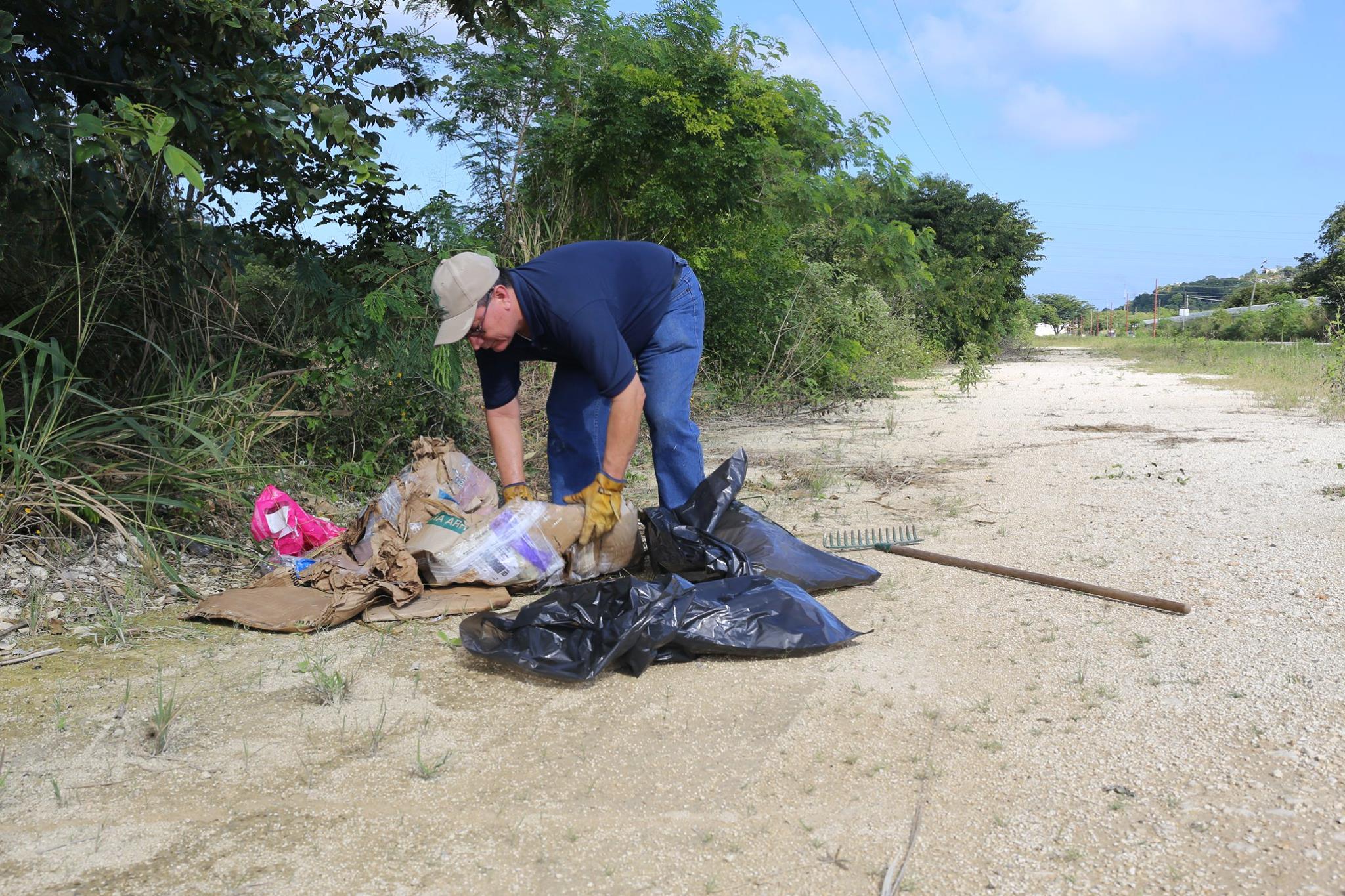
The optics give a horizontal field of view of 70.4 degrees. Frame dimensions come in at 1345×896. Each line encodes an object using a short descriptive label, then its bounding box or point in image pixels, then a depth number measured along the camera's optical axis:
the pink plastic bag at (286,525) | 3.74
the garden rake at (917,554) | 3.17
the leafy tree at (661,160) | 7.36
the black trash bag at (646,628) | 2.70
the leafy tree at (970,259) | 19.98
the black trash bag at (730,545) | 3.30
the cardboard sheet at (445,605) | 3.24
